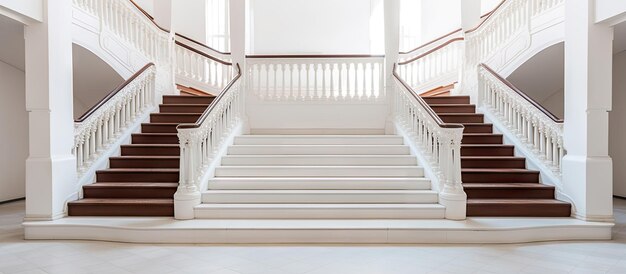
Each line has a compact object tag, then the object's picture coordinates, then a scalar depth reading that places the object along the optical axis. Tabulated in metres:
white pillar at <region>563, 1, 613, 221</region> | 4.82
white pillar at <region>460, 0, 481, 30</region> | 8.09
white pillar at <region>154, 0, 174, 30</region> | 8.34
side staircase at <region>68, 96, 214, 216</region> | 5.11
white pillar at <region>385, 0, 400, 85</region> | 7.53
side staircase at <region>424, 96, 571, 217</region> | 5.07
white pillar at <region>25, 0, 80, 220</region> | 4.82
